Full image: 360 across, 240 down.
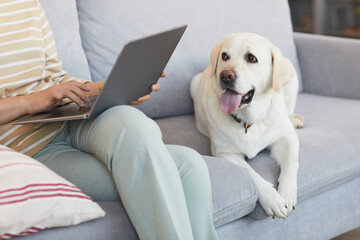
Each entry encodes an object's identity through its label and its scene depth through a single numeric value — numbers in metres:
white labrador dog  1.64
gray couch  1.44
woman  1.14
